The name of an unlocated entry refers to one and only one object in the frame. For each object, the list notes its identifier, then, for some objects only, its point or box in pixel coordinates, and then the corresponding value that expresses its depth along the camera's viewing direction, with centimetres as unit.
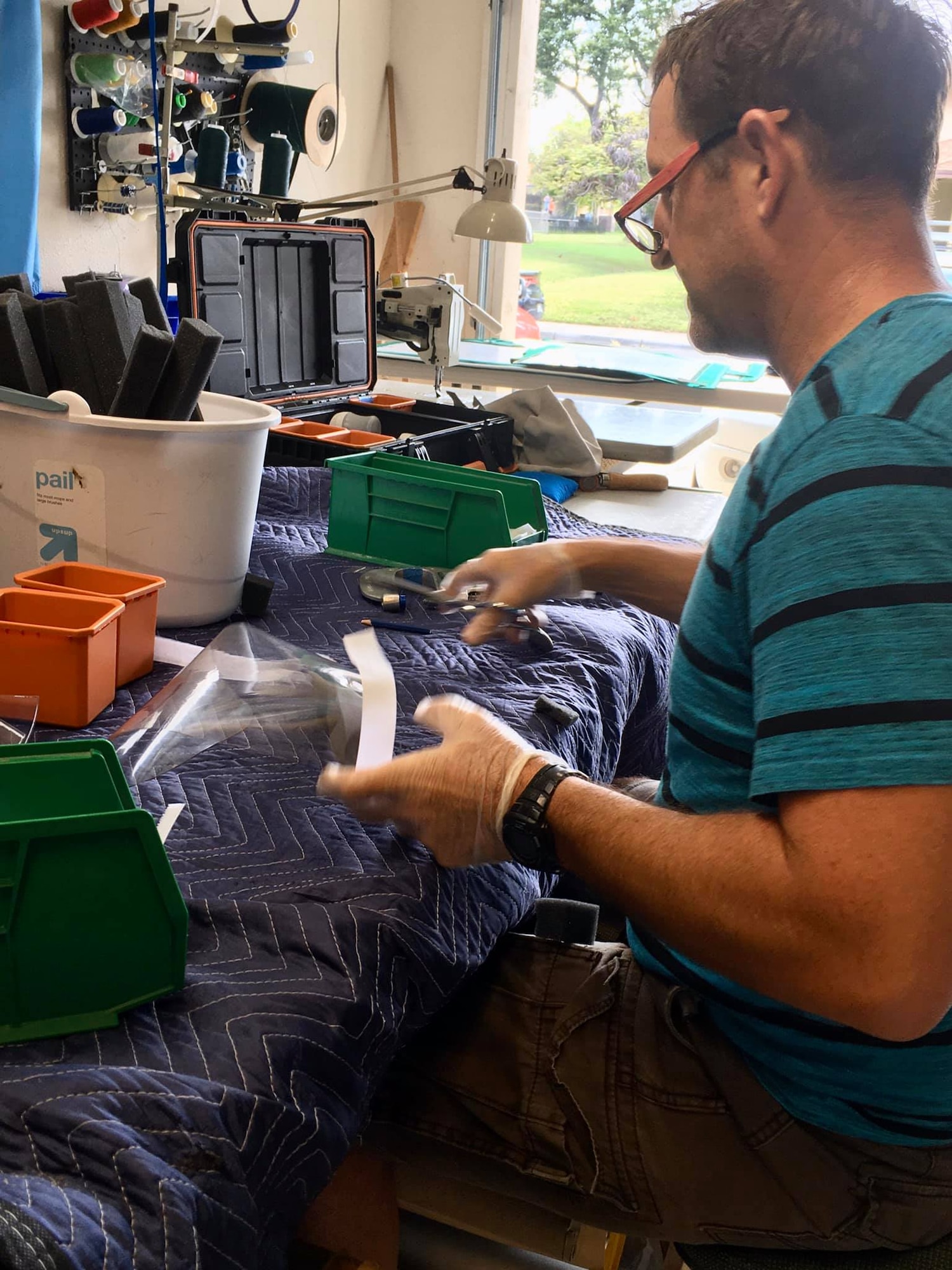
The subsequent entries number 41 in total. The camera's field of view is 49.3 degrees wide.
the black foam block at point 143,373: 97
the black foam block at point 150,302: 117
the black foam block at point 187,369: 98
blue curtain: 184
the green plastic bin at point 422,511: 130
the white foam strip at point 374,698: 86
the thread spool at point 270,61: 246
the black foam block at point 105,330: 102
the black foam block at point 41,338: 104
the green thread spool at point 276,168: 192
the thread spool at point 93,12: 212
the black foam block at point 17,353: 100
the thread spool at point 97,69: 221
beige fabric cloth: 196
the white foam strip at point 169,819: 74
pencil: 117
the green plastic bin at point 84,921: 54
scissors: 118
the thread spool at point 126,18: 216
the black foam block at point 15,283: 115
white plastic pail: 98
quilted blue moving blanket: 48
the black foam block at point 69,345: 103
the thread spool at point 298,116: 230
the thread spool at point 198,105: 245
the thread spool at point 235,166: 255
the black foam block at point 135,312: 107
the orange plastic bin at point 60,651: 83
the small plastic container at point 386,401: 205
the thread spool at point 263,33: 234
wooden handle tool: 204
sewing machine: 222
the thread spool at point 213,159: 200
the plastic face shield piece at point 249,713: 85
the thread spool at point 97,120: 227
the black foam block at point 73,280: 110
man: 57
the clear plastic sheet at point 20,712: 84
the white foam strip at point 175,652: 101
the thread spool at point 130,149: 234
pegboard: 225
